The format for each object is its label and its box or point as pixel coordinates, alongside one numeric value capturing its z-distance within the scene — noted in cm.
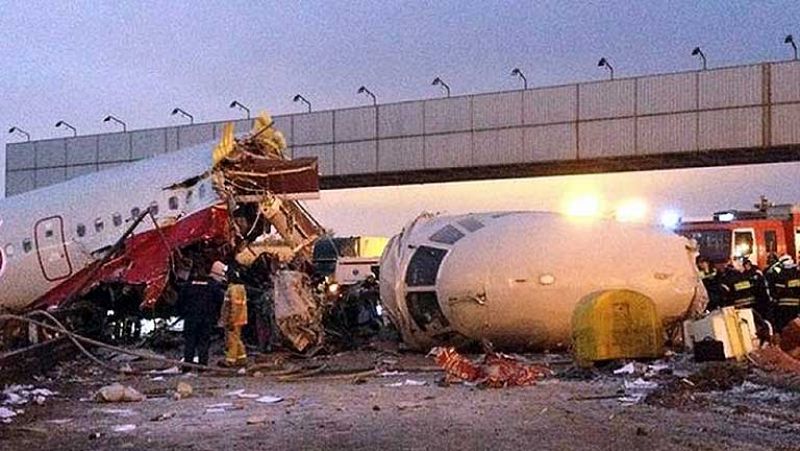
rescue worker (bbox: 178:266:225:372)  1638
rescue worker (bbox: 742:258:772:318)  1899
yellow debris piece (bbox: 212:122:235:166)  1997
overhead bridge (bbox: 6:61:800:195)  3105
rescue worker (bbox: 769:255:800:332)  1839
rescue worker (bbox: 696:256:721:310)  1969
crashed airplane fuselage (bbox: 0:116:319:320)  1986
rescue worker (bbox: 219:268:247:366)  1644
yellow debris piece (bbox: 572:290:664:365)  1403
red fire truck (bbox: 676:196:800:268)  2819
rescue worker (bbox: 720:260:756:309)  1905
